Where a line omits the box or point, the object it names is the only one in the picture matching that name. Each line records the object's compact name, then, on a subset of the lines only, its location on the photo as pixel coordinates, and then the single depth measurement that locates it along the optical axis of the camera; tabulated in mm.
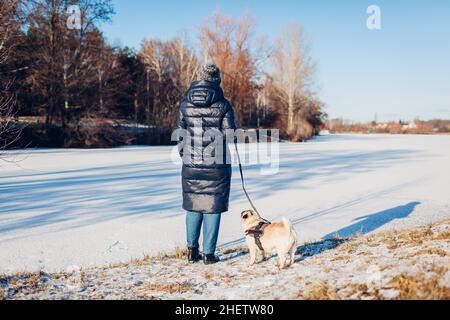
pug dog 3373
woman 3492
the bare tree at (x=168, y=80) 29375
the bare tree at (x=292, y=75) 39344
